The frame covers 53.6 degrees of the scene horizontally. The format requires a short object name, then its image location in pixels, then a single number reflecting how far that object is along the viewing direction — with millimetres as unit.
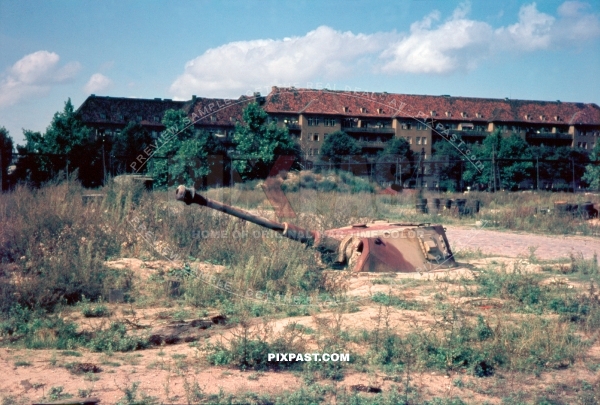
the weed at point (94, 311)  7064
